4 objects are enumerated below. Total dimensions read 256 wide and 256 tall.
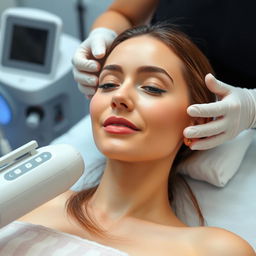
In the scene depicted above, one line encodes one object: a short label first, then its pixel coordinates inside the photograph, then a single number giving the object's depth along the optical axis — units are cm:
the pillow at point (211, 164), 124
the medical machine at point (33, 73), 175
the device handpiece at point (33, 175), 82
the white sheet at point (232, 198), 117
